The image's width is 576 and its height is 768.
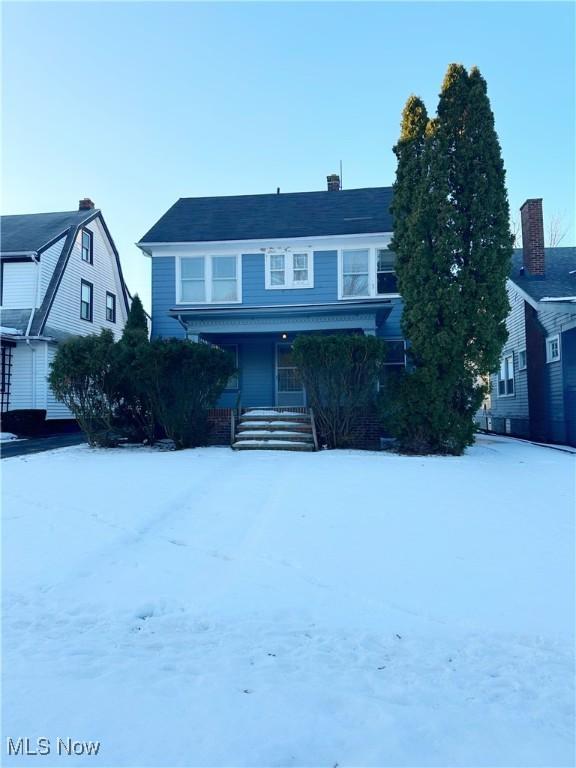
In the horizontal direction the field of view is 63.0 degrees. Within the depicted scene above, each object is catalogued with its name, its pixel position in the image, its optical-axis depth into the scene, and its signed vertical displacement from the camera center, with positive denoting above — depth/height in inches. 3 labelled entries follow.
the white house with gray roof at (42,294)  682.8 +176.9
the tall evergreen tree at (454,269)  380.2 +111.6
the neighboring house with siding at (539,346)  504.4 +72.3
